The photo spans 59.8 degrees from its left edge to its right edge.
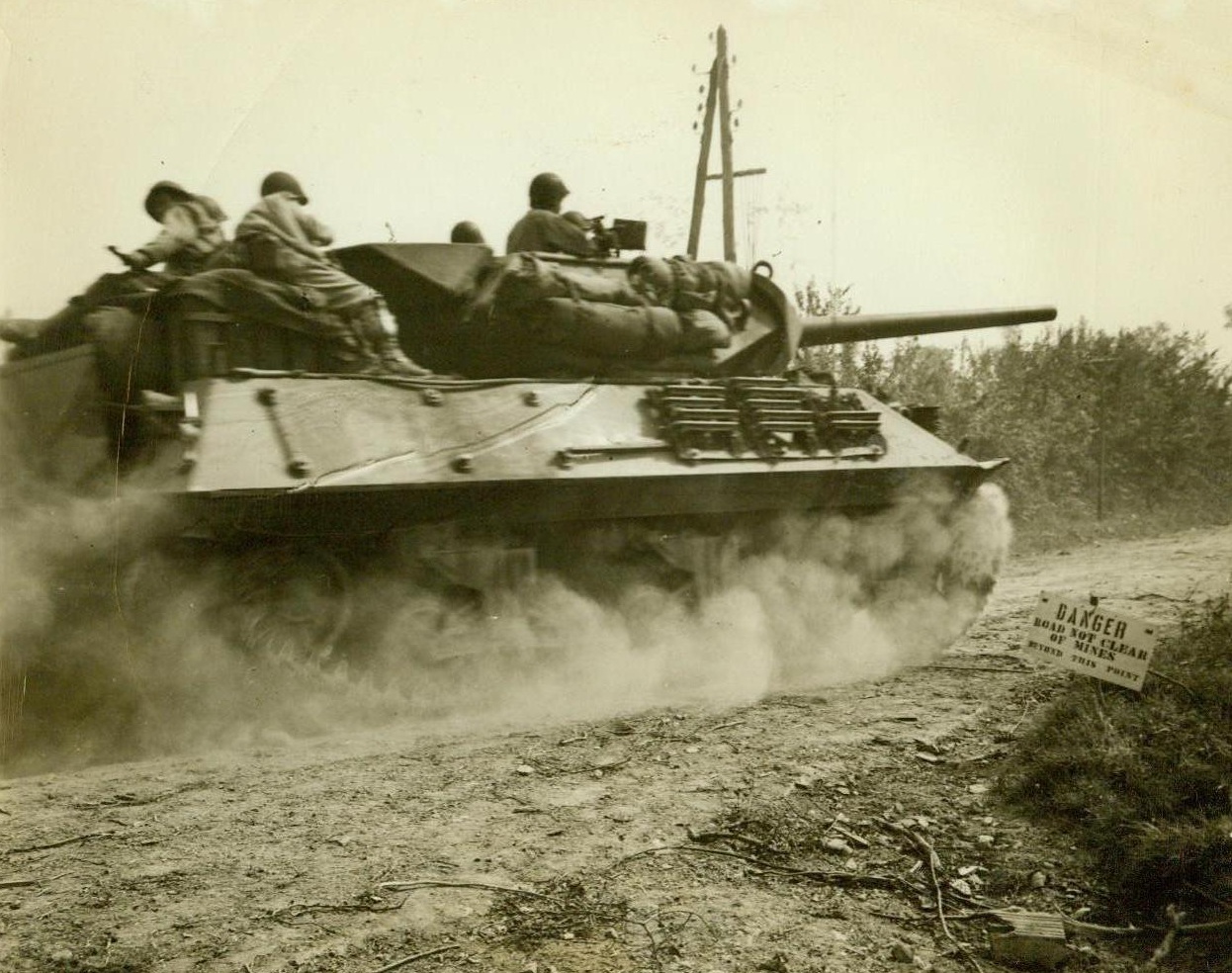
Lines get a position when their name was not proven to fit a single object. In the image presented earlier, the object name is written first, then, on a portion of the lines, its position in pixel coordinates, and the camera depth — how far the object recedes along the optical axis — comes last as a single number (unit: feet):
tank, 20.42
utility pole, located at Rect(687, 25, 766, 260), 45.98
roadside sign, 15.75
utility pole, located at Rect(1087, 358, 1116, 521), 59.52
